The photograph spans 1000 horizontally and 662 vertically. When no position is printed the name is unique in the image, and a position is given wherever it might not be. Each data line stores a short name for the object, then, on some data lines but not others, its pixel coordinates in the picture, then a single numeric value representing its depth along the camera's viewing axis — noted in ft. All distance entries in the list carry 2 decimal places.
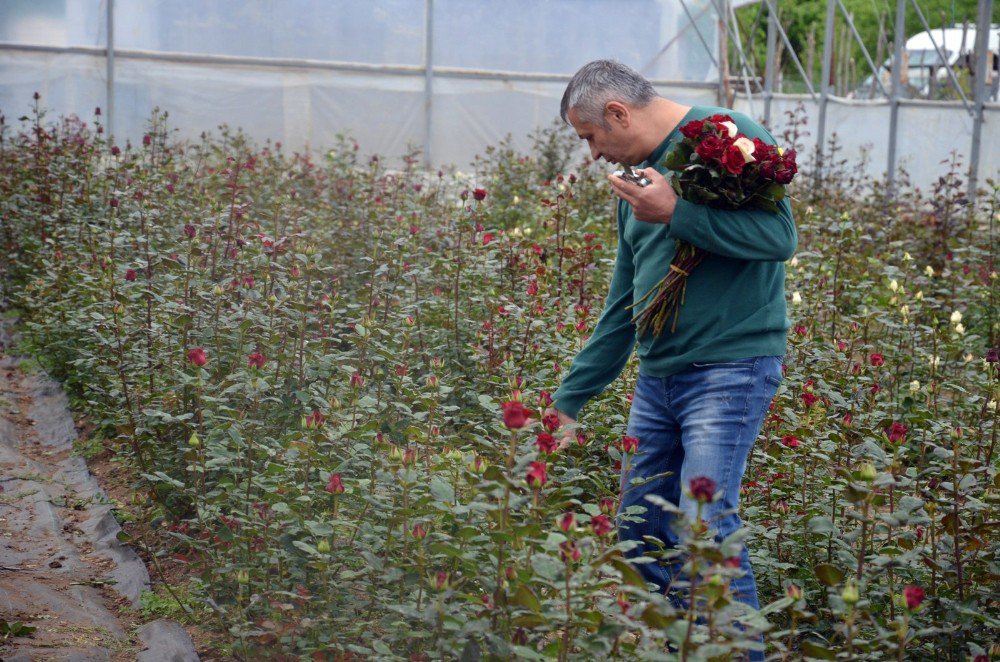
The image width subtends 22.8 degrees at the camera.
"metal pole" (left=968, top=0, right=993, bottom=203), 51.89
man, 17.54
